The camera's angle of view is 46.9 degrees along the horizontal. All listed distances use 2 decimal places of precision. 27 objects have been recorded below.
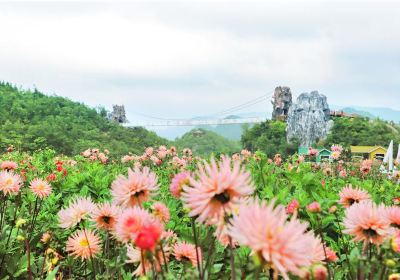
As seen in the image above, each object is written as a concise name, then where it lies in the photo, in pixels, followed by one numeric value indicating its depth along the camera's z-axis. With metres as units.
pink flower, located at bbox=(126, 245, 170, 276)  1.40
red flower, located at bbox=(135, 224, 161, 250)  0.98
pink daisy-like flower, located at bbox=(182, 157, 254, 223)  1.06
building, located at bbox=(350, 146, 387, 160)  39.75
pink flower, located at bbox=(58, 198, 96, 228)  1.74
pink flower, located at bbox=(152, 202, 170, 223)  1.51
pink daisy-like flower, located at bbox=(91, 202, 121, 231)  1.60
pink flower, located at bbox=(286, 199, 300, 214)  1.85
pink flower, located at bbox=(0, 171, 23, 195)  2.15
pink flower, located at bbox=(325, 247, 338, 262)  1.51
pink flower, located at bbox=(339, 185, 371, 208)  1.84
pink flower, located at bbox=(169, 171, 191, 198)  1.34
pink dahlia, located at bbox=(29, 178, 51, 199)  2.48
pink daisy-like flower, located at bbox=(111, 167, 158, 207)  1.36
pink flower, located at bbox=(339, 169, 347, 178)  5.91
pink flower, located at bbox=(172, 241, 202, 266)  1.65
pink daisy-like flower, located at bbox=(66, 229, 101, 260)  1.77
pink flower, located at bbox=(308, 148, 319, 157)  6.75
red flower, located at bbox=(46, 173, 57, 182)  4.42
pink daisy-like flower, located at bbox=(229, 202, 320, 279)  0.89
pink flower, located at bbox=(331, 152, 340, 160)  7.00
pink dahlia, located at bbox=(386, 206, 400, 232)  1.46
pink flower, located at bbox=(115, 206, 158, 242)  1.19
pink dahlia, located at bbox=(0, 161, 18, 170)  3.06
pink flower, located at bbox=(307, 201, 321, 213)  1.46
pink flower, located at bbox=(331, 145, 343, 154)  7.22
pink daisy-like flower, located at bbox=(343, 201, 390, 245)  1.31
